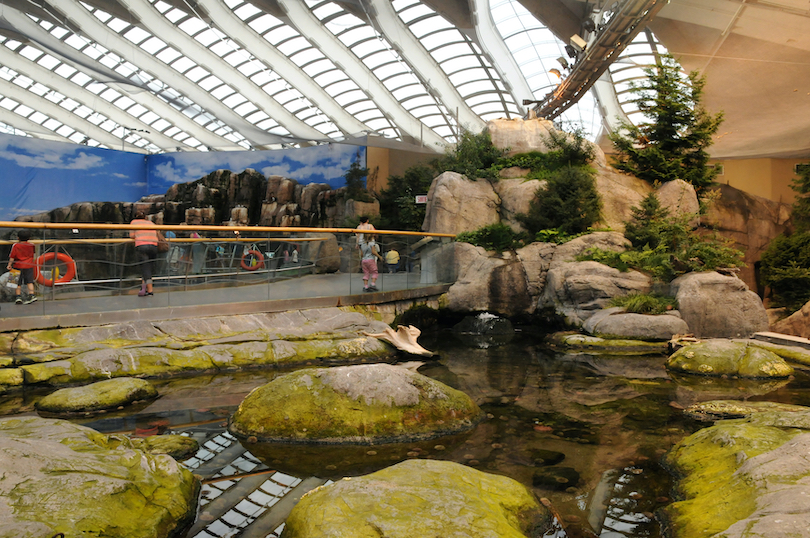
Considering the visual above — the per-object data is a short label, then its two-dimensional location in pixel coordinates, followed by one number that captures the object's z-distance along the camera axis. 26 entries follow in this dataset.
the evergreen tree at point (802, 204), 16.19
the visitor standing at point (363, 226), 11.83
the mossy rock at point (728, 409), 6.23
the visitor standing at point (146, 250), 9.20
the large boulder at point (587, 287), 12.95
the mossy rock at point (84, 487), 3.11
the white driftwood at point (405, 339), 9.93
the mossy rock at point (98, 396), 6.28
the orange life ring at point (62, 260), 8.38
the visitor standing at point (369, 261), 11.89
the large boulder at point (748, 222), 20.05
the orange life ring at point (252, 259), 10.14
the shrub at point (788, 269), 14.41
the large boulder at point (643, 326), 11.27
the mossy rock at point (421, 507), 3.18
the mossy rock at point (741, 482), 3.03
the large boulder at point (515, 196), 17.39
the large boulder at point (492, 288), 14.53
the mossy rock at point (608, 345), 10.90
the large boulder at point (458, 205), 17.39
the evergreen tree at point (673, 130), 17.52
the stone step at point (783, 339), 10.35
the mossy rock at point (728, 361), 8.52
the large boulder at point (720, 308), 11.92
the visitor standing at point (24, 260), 8.21
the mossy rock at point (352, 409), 5.53
